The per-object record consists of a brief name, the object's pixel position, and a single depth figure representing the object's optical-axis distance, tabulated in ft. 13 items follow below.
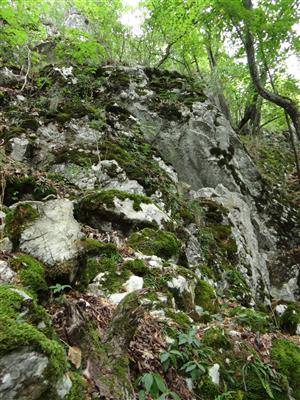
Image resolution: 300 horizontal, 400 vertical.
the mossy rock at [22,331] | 5.38
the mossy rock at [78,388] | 6.06
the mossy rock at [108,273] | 11.63
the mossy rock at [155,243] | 15.17
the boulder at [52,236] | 10.07
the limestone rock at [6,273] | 8.52
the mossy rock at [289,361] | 9.80
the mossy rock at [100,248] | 13.53
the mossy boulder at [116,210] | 16.58
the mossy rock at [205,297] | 14.24
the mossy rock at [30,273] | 8.62
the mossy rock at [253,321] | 11.94
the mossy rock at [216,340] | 9.98
